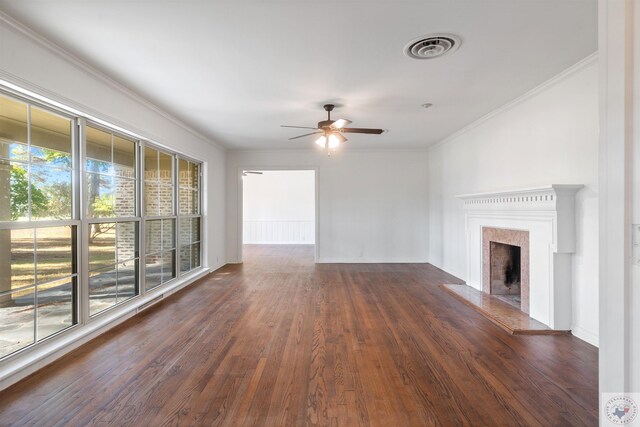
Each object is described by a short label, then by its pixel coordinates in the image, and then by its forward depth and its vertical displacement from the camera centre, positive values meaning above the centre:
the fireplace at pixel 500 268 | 4.07 -0.73
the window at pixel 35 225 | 2.22 -0.08
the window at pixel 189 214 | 4.98 +0.00
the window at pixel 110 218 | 3.05 -0.04
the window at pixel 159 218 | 4.02 -0.05
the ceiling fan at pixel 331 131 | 3.64 +1.02
